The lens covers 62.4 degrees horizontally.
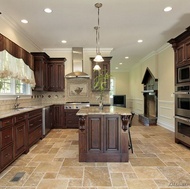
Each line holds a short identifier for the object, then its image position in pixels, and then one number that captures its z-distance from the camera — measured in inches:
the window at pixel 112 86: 448.1
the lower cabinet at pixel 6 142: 98.4
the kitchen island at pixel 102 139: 117.1
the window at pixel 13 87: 142.2
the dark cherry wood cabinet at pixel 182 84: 140.5
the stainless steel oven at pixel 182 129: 140.9
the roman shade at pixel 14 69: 119.6
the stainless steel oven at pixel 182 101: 140.1
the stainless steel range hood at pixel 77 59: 239.8
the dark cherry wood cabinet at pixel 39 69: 202.6
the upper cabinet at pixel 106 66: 233.0
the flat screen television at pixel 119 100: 426.9
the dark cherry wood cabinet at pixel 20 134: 116.4
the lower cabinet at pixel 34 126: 142.3
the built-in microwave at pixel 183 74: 139.9
